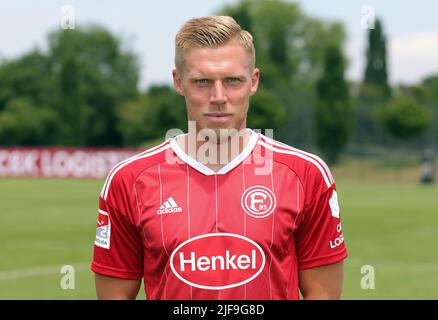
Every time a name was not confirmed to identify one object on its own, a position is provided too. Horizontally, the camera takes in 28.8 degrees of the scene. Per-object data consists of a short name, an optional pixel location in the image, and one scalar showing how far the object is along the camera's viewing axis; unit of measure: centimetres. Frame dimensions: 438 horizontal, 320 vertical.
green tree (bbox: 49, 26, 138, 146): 7456
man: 317
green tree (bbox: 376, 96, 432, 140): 5766
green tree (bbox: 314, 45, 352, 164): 6019
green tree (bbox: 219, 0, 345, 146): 8612
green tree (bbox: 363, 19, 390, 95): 8512
